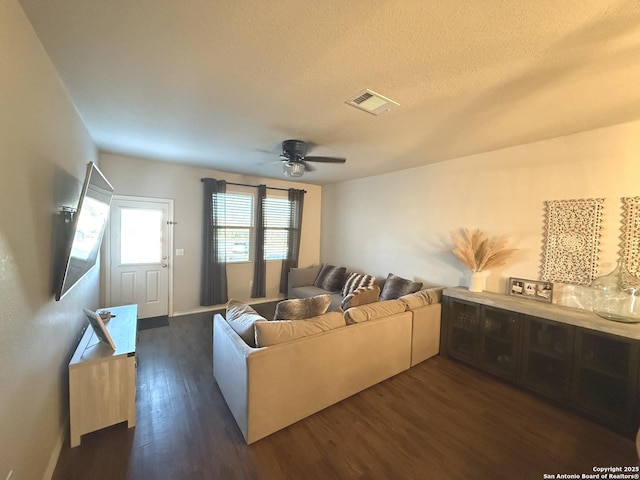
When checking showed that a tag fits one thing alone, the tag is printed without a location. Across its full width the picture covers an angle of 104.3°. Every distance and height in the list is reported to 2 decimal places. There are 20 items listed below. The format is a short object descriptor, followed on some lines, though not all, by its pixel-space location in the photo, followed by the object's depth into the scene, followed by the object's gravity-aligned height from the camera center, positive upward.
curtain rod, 4.58 +0.89
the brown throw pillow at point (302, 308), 2.21 -0.68
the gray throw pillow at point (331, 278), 4.70 -0.85
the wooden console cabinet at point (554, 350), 1.95 -1.03
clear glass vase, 2.09 -0.44
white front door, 3.78 -0.42
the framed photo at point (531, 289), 2.61 -0.52
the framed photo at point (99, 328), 1.92 -0.81
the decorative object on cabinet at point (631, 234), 2.17 +0.09
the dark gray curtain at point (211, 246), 4.36 -0.28
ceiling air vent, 1.83 +1.04
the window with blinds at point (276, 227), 5.11 +0.12
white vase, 2.99 -0.51
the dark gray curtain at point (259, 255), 4.89 -0.46
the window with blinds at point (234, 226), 4.53 +0.10
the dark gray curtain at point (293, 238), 5.36 -0.11
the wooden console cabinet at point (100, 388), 1.77 -1.20
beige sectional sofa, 1.79 -1.12
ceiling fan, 2.73 +0.84
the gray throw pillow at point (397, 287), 3.54 -0.74
